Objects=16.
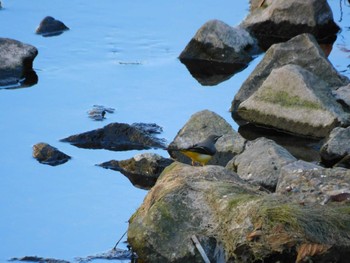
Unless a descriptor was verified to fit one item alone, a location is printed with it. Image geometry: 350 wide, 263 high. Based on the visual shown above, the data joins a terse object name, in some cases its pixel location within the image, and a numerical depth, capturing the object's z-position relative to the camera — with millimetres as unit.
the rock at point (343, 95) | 20562
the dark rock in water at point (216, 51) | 24750
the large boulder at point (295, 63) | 21703
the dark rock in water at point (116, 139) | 19250
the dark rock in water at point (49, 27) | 26859
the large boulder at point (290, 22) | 26844
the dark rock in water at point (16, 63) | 23062
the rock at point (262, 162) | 16031
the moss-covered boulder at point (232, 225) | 13055
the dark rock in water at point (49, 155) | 18359
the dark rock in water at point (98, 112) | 20609
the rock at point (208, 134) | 18312
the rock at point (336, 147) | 17969
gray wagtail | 17406
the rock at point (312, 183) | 14125
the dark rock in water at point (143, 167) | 17656
